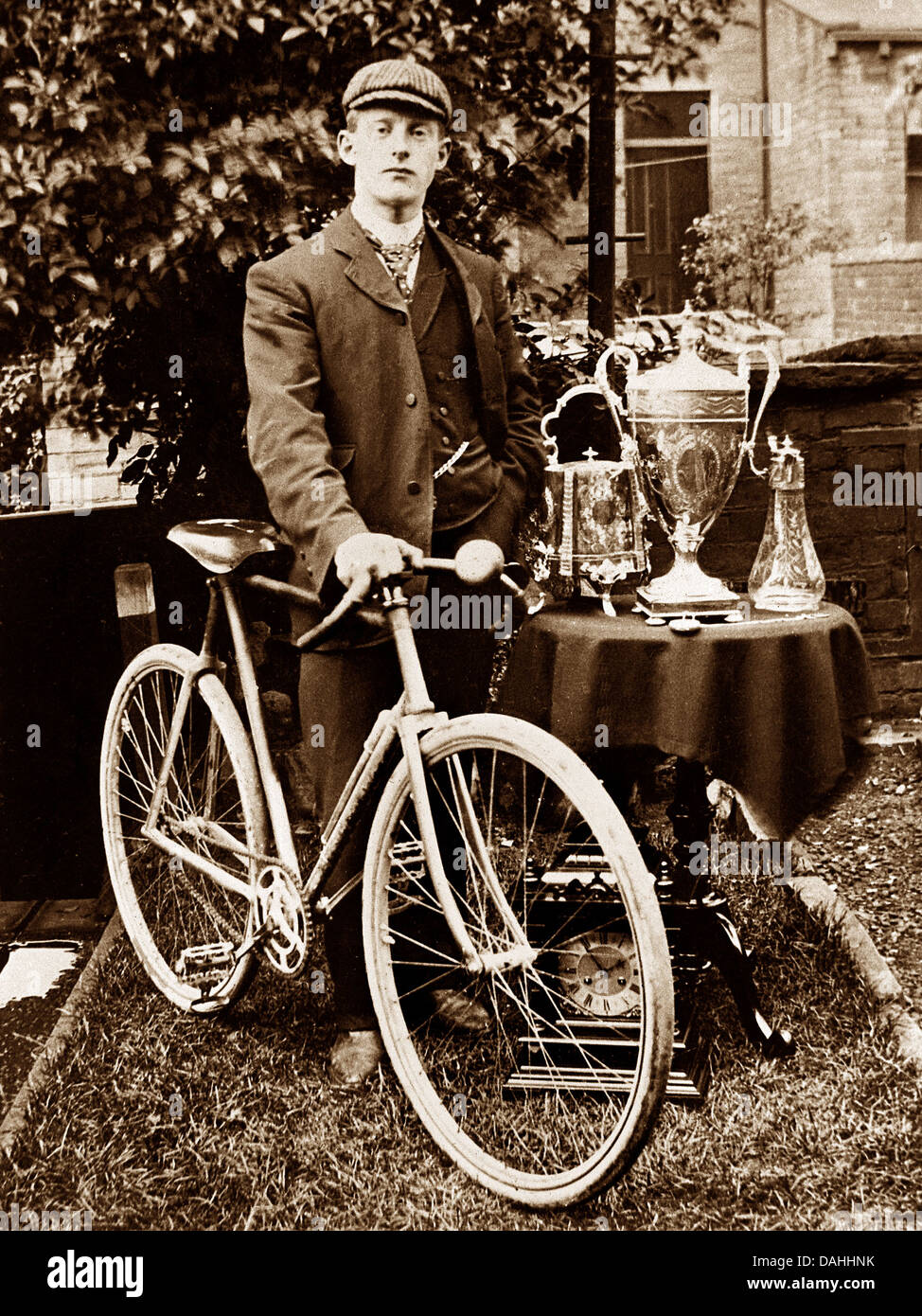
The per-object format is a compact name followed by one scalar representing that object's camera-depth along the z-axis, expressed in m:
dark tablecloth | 2.97
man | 3.00
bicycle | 2.59
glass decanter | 3.23
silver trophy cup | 3.12
